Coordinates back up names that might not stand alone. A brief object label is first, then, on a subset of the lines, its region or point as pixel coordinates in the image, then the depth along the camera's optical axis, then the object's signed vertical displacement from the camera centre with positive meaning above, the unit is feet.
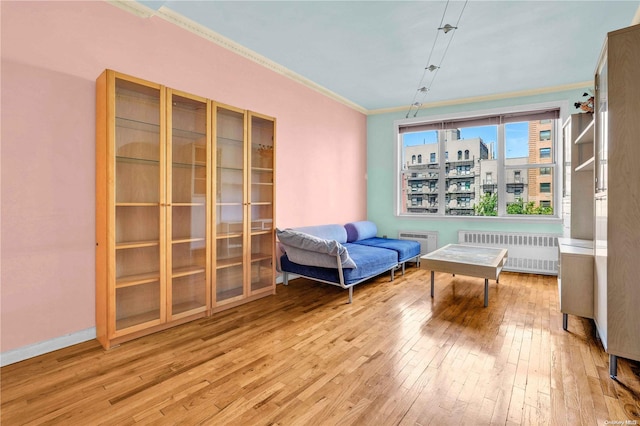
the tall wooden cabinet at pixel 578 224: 8.52 -0.47
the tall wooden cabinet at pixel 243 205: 10.63 +0.19
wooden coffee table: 10.87 -1.85
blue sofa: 11.41 -1.86
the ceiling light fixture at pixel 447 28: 9.16 +5.37
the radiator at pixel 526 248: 15.28 -1.82
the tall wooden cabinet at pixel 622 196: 6.34 +0.31
